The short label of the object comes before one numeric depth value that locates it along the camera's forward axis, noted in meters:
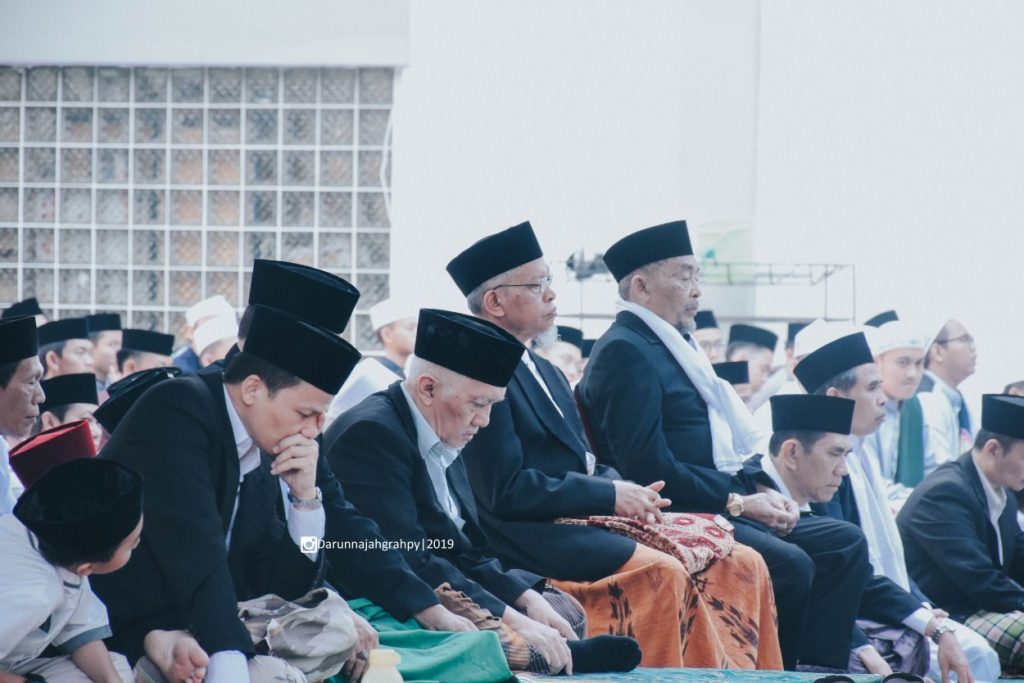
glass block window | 17.66
